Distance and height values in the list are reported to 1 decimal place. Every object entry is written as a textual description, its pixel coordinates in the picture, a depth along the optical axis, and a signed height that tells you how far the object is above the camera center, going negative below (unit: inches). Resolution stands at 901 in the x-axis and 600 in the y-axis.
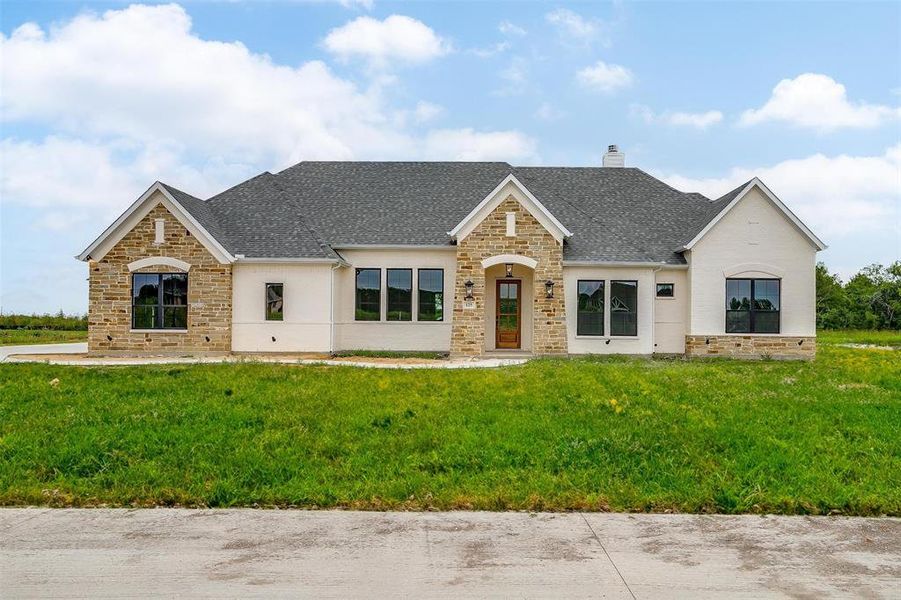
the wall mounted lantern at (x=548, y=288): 786.2 +33.8
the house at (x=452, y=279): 778.8 +45.0
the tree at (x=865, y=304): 1641.2 +38.8
